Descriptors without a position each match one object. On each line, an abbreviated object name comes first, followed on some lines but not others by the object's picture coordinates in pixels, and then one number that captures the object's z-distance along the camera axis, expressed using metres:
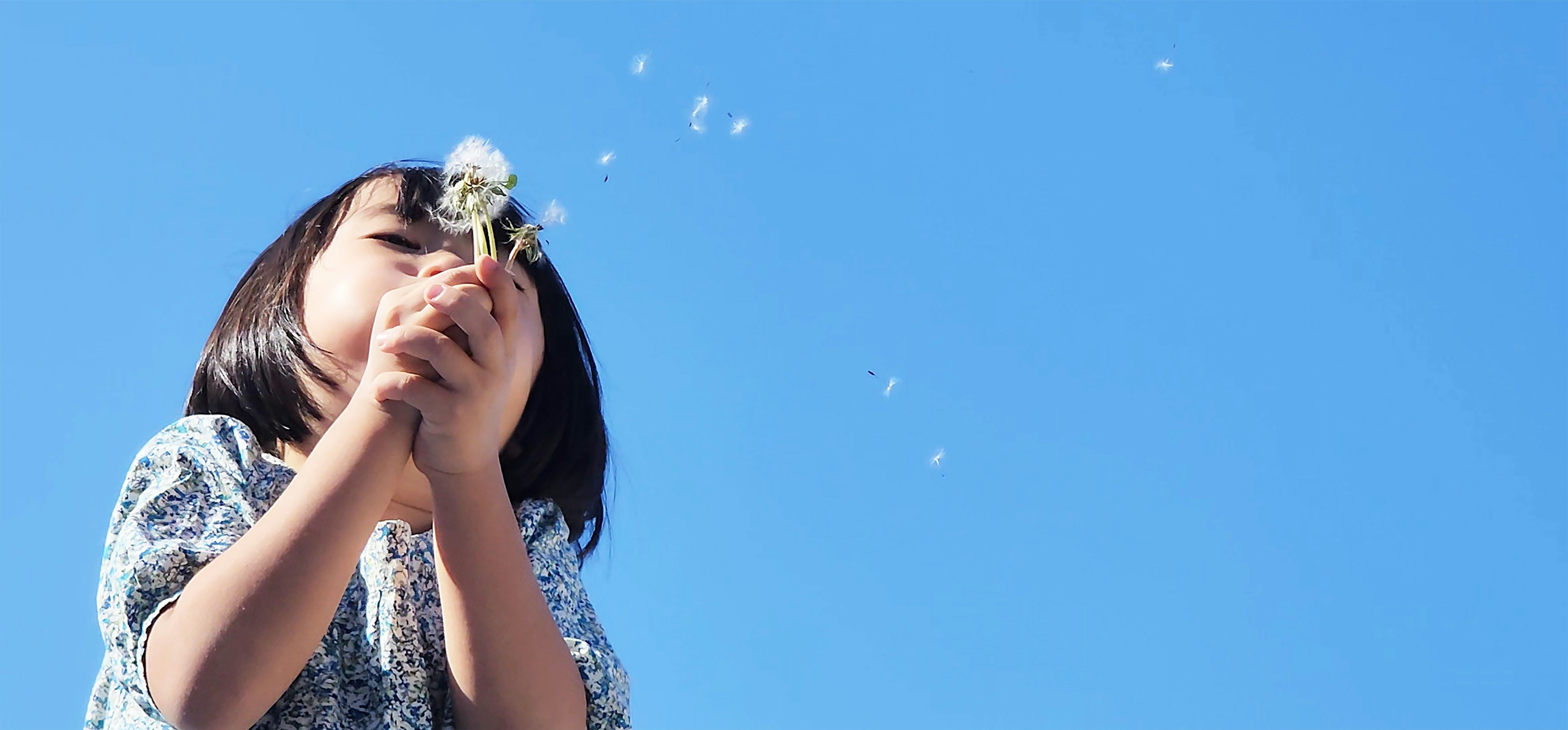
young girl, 2.17
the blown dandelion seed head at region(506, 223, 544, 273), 2.77
